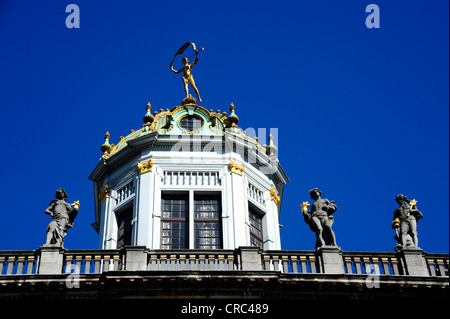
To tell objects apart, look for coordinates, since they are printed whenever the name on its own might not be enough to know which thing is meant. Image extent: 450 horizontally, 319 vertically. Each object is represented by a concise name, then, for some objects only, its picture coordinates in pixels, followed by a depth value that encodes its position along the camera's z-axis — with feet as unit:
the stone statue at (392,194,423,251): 82.48
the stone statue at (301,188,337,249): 82.17
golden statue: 110.81
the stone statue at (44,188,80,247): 80.74
